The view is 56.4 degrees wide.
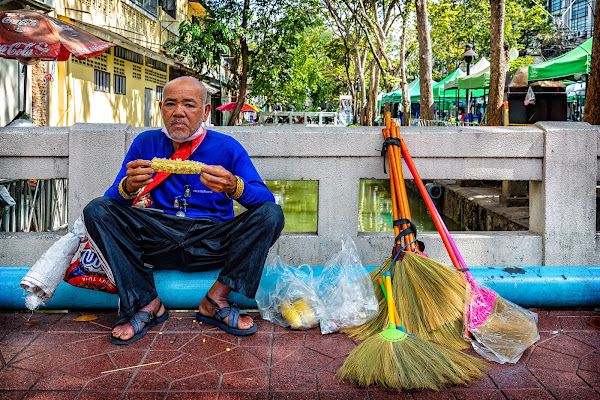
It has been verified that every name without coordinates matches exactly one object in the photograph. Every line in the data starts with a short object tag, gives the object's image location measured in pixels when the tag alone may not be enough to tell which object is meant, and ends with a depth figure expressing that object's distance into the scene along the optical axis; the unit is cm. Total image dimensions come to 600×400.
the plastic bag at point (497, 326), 264
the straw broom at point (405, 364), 226
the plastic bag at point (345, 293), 295
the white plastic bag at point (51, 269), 279
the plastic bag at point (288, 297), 302
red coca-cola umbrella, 607
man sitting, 284
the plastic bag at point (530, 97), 924
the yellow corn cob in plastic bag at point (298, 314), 299
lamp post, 1539
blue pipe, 320
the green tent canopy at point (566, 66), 988
